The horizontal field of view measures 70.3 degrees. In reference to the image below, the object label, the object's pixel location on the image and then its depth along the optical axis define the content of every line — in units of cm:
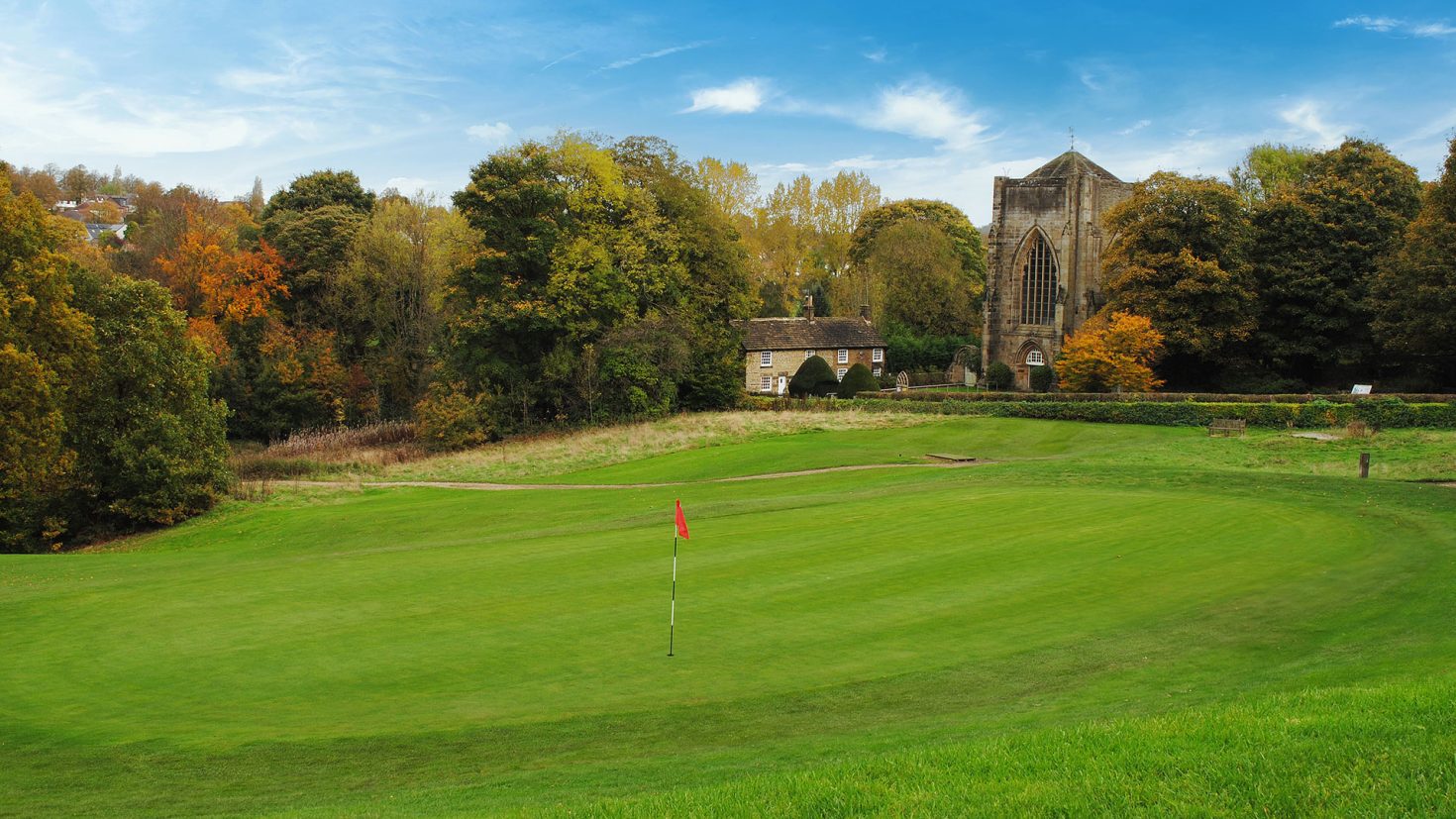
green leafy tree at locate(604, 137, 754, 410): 6003
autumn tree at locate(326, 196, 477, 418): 6322
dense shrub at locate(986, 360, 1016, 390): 7519
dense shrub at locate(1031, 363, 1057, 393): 7125
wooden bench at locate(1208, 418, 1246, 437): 4188
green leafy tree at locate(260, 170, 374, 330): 6506
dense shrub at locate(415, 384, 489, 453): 5062
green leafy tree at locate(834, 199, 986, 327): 8662
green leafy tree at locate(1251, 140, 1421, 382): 5781
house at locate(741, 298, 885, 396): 7200
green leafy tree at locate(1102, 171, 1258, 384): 5875
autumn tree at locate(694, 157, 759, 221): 9206
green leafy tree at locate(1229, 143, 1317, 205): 7819
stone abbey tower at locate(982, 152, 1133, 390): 7519
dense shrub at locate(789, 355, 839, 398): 6788
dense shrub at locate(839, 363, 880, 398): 6512
